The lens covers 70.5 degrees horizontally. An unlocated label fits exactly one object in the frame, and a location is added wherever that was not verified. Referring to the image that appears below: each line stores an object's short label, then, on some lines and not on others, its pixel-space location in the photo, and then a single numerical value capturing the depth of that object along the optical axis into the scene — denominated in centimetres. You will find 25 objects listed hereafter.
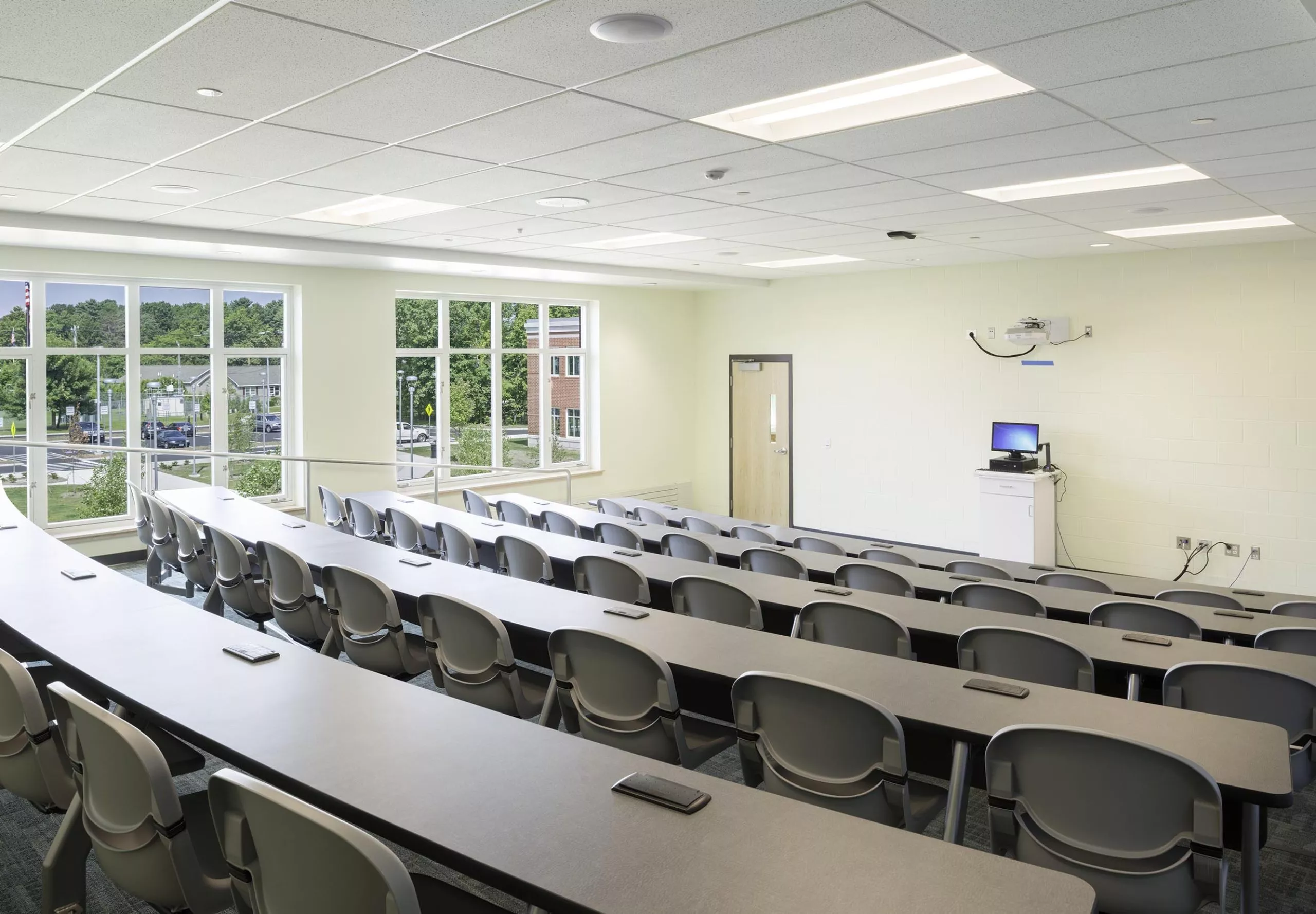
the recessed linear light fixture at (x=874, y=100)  357
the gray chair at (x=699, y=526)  680
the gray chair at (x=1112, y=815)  206
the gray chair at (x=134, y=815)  188
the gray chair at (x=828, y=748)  236
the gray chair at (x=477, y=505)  724
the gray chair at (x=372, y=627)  367
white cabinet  863
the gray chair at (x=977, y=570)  530
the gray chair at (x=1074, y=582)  518
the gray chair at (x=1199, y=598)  483
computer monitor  891
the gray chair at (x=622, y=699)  273
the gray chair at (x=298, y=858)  144
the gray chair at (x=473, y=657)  315
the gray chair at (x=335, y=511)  695
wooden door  1127
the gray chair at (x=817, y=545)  617
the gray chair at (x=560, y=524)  615
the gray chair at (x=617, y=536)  566
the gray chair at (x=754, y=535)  645
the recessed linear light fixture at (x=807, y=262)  891
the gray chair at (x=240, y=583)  461
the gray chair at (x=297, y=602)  415
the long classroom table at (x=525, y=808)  149
